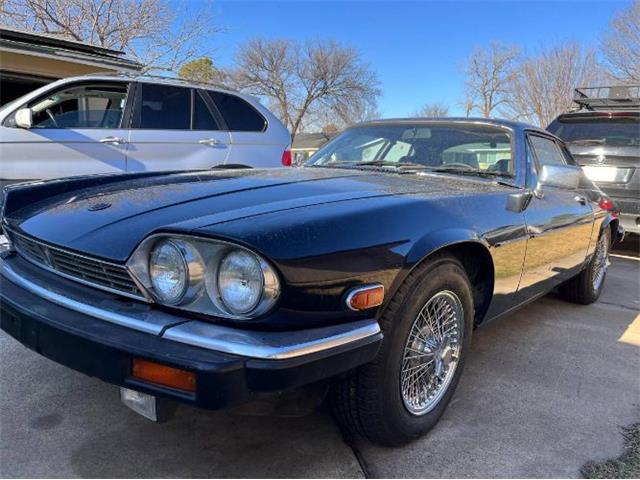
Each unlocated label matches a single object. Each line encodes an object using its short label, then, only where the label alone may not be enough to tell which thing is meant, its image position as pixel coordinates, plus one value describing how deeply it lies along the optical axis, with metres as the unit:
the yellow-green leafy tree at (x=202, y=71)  22.13
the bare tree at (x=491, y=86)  29.73
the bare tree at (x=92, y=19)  11.18
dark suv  5.98
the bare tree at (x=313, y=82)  32.53
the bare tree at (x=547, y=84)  23.70
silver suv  4.86
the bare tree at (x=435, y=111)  35.12
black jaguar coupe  1.58
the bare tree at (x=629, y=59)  18.89
